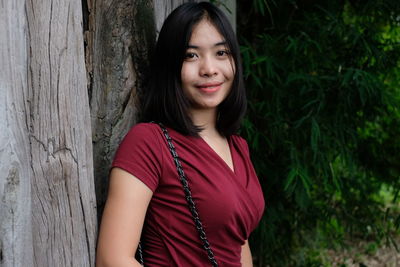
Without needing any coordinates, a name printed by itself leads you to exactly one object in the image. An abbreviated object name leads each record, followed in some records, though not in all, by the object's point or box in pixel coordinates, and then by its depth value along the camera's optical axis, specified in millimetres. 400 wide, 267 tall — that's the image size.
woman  1974
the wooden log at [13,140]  1794
